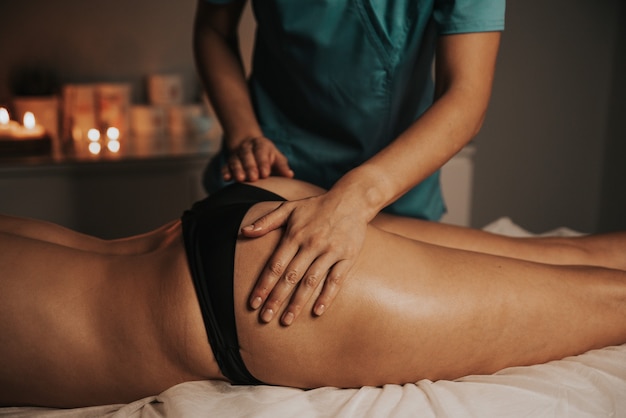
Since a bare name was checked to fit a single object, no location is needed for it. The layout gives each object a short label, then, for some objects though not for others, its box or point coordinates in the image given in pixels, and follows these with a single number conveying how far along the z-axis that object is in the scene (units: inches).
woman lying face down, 38.1
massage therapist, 38.3
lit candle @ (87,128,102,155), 98.0
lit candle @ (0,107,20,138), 93.4
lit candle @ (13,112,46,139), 92.3
